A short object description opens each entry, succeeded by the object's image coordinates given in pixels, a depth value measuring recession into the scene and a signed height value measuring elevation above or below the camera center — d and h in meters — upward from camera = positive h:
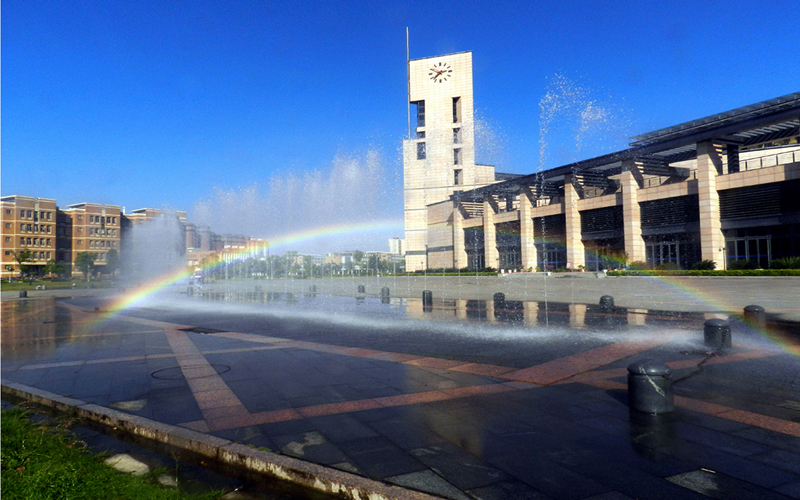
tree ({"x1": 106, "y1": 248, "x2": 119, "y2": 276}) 99.19 +2.16
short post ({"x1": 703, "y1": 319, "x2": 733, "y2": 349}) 9.20 -1.42
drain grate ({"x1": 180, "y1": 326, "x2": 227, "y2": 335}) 13.73 -1.73
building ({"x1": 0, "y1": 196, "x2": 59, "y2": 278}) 91.19 +8.66
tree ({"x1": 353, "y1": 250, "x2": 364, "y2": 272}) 93.96 +1.78
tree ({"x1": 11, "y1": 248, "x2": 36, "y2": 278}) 69.88 +2.33
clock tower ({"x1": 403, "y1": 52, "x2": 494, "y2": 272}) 77.50 +20.26
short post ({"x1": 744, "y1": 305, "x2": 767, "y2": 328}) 12.12 -1.44
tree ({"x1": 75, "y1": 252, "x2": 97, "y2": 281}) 92.06 +1.92
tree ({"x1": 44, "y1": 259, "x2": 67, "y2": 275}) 80.44 +0.81
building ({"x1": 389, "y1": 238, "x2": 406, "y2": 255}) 152.48 +6.79
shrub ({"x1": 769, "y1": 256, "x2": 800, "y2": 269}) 28.75 -0.26
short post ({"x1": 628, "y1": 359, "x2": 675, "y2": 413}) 5.50 -1.46
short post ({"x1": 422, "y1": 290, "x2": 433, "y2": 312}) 20.37 -1.48
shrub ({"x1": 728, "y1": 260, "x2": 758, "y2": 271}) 32.12 -0.36
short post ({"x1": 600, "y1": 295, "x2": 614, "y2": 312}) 17.50 -1.48
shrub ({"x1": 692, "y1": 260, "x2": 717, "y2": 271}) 34.07 -0.34
